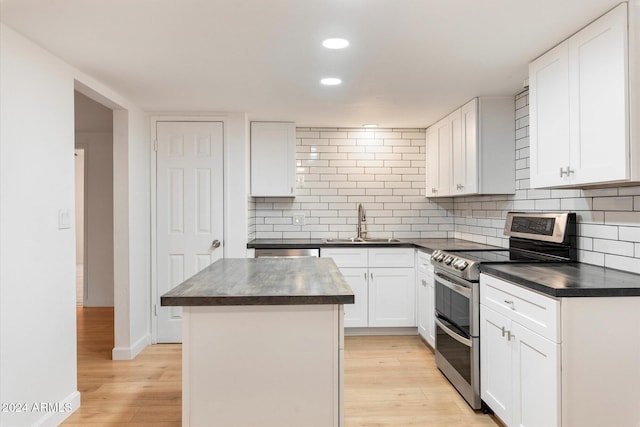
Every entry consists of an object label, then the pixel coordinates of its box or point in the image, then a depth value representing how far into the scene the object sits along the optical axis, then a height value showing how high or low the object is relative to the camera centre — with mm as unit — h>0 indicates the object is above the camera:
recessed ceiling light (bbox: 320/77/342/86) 3023 +943
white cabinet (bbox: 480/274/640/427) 1861 -660
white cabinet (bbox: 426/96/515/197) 3545 +544
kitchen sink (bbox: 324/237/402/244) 4344 -317
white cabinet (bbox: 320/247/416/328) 4234 -728
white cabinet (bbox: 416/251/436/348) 3719 -797
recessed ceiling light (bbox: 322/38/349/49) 2340 +937
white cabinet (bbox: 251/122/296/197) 4426 +543
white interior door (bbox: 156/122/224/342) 4094 +82
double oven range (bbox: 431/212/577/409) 2676 -466
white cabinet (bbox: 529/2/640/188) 1900 +531
